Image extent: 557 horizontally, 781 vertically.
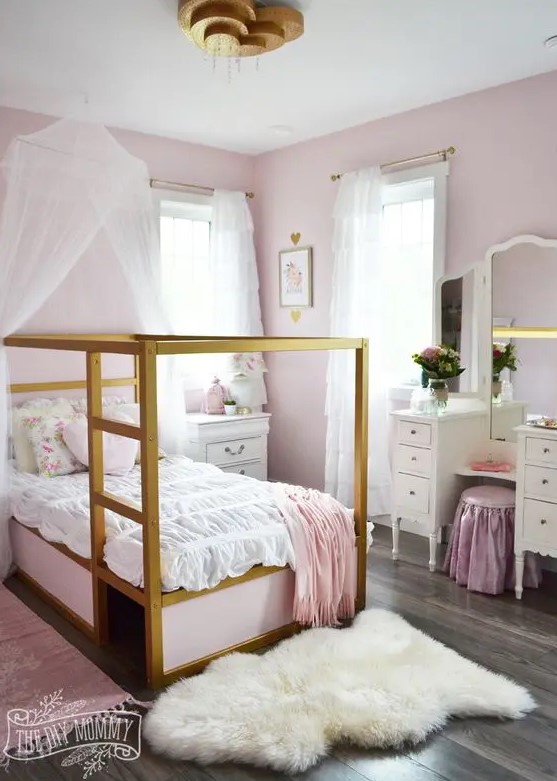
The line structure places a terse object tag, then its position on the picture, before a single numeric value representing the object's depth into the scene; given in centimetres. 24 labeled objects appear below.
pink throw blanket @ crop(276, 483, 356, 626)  299
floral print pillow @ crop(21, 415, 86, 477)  389
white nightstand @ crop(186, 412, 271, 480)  475
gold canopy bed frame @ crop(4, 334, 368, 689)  248
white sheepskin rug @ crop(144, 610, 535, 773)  220
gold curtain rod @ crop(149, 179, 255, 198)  487
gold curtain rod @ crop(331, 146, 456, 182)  413
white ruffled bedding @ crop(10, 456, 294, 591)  266
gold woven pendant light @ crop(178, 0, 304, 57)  282
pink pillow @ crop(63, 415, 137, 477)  388
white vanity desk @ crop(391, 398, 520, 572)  380
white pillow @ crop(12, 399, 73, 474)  395
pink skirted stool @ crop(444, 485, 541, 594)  352
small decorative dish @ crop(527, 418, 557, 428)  350
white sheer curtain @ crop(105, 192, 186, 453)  406
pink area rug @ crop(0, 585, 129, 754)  245
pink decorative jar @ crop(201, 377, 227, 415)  517
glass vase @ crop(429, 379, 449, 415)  396
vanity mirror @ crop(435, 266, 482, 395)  407
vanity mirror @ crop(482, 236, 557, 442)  369
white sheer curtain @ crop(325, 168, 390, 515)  455
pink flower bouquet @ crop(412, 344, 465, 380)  399
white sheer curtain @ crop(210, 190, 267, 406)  524
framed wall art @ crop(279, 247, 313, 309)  514
